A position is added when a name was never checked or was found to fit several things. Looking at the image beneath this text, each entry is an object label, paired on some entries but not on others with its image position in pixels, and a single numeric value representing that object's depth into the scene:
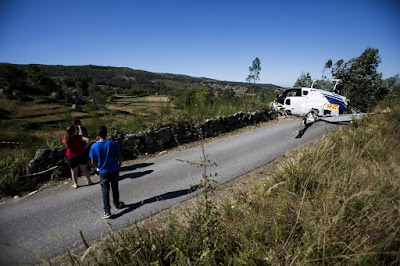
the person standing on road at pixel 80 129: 4.88
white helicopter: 8.67
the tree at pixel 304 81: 13.77
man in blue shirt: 3.33
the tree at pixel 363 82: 11.17
